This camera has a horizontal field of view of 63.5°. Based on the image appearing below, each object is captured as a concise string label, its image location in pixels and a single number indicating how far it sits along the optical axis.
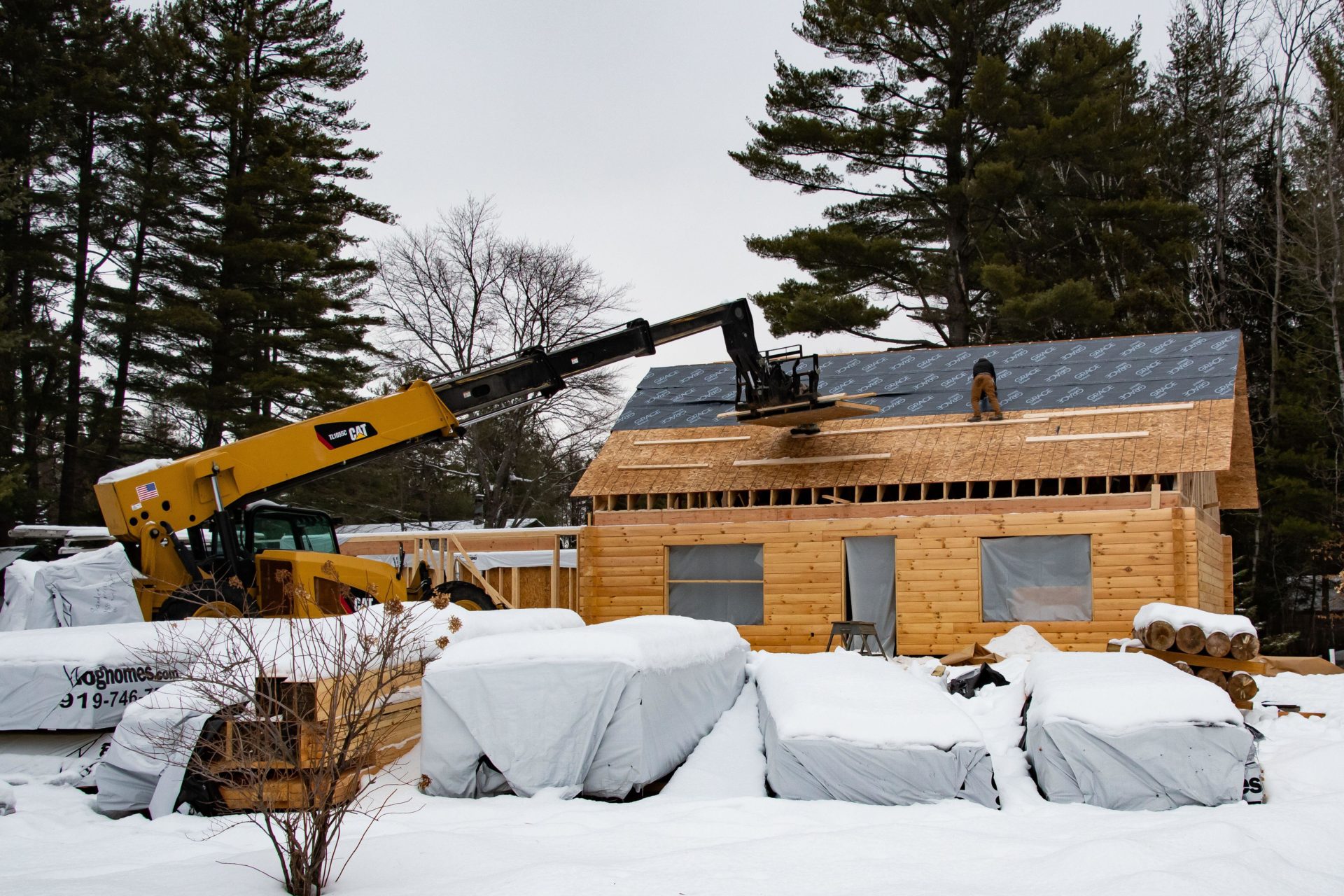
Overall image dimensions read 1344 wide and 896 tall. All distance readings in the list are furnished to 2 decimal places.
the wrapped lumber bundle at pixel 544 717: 7.45
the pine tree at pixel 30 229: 21.59
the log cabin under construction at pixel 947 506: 14.38
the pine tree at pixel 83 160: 23.00
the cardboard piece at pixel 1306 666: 14.51
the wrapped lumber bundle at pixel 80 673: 8.44
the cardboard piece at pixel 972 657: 13.49
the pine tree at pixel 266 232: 24.81
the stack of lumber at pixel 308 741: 5.22
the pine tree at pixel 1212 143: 29.31
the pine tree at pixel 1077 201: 25.50
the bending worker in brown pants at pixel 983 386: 16.47
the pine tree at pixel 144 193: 24.09
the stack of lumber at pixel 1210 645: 10.16
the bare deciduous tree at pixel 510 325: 29.84
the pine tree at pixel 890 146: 27.34
